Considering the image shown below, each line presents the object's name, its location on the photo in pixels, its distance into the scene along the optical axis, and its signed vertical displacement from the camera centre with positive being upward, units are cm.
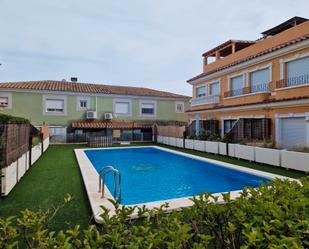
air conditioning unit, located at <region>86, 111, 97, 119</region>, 3319 +147
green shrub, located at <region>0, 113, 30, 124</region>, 1113 +25
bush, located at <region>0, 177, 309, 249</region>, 244 -121
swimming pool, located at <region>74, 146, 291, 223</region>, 978 -306
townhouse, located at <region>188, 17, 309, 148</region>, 1728 +349
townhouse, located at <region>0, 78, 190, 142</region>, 3102 +271
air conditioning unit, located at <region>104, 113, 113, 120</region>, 3431 +138
